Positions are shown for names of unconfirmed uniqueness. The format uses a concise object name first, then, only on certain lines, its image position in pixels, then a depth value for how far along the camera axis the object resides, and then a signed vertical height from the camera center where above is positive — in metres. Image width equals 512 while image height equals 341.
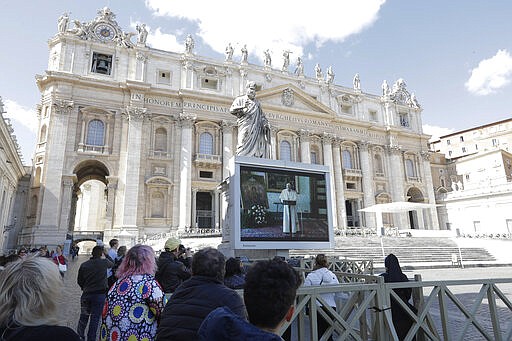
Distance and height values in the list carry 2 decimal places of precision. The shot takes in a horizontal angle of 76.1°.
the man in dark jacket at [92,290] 5.16 -0.75
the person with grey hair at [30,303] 1.56 -0.30
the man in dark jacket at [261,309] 1.53 -0.36
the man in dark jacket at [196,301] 2.32 -0.44
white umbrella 26.41 +2.31
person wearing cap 4.45 -0.46
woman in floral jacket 2.72 -0.55
